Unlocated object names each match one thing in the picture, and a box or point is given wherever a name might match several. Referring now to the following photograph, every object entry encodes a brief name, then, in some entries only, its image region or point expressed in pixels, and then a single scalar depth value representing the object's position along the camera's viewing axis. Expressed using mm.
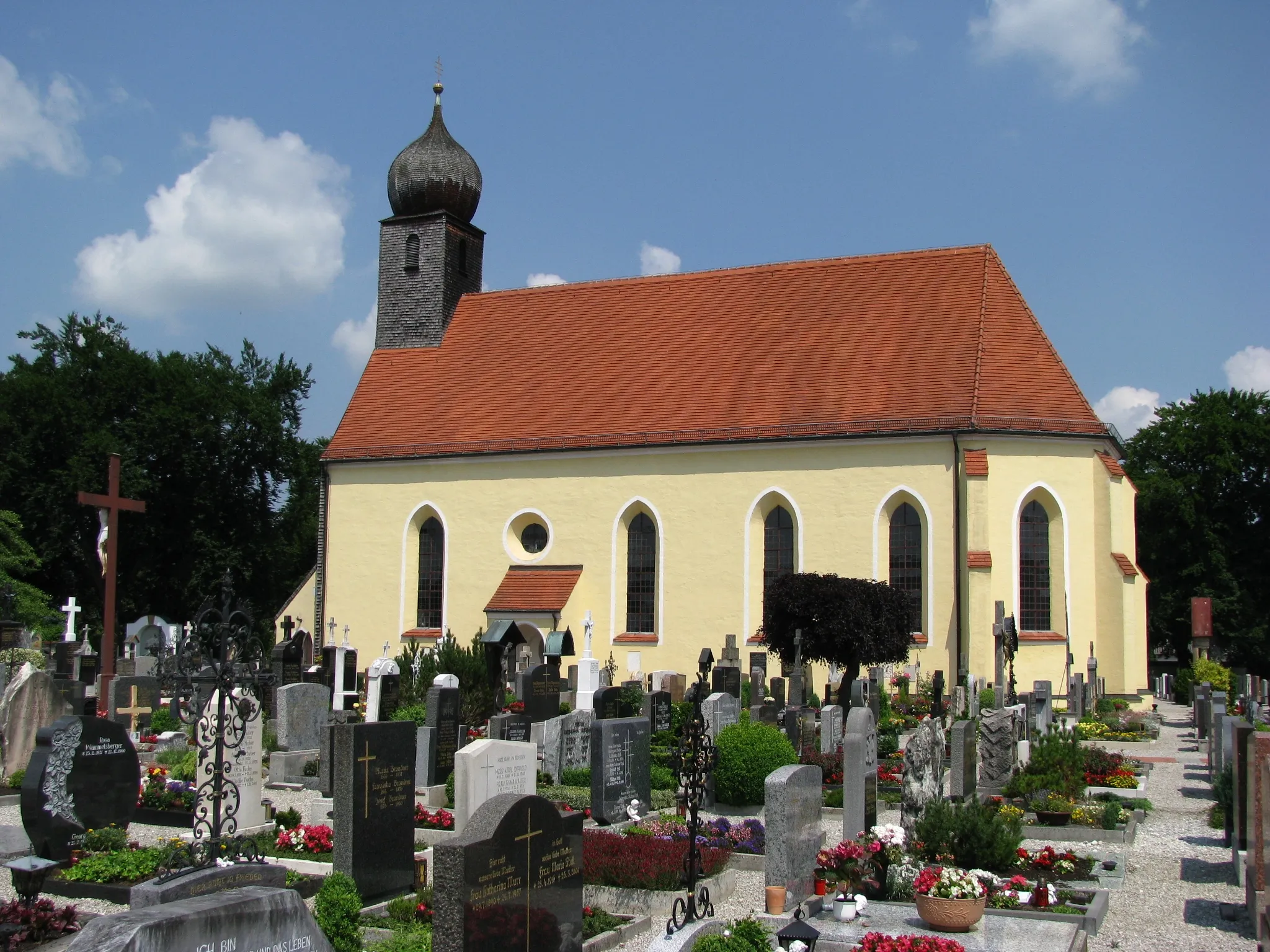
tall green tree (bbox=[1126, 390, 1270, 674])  37938
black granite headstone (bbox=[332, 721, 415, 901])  9086
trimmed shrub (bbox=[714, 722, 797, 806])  12977
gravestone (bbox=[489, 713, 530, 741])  14789
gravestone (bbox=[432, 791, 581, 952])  6160
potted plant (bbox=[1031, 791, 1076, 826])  11867
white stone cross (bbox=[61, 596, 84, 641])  24781
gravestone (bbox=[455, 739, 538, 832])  10070
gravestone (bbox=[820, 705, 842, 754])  16156
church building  24656
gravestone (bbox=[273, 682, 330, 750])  16516
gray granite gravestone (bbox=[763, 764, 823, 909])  9258
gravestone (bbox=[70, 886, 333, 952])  4520
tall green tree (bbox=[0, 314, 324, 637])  35250
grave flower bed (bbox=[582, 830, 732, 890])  9312
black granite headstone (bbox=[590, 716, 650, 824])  12203
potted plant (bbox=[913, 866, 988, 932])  7953
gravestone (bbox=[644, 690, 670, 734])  18156
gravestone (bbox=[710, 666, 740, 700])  20391
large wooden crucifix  21000
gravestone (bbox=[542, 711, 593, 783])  15344
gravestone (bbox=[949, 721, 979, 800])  12594
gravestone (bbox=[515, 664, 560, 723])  19188
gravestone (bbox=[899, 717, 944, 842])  10773
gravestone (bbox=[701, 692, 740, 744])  15875
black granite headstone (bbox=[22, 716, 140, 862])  10055
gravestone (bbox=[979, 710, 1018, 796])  13531
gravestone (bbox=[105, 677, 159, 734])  18719
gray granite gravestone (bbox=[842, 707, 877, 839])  10766
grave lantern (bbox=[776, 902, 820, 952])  7016
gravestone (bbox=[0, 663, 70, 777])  14297
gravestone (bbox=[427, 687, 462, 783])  14516
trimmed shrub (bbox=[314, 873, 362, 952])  7281
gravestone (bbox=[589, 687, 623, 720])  18172
